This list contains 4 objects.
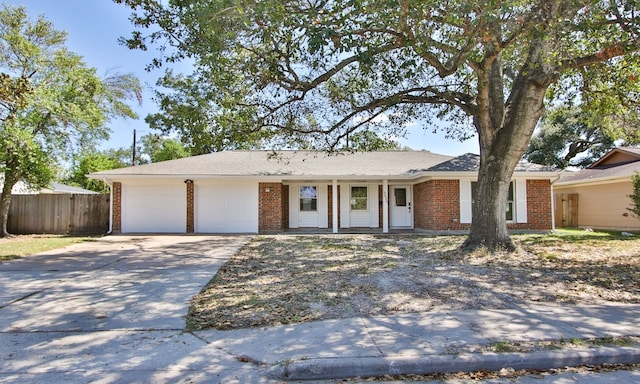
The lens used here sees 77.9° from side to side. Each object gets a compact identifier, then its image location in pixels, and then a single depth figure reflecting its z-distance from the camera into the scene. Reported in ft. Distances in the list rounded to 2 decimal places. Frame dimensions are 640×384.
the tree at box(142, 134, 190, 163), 107.86
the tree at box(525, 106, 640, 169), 106.32
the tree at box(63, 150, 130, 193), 107.86
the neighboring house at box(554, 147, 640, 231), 55.88
